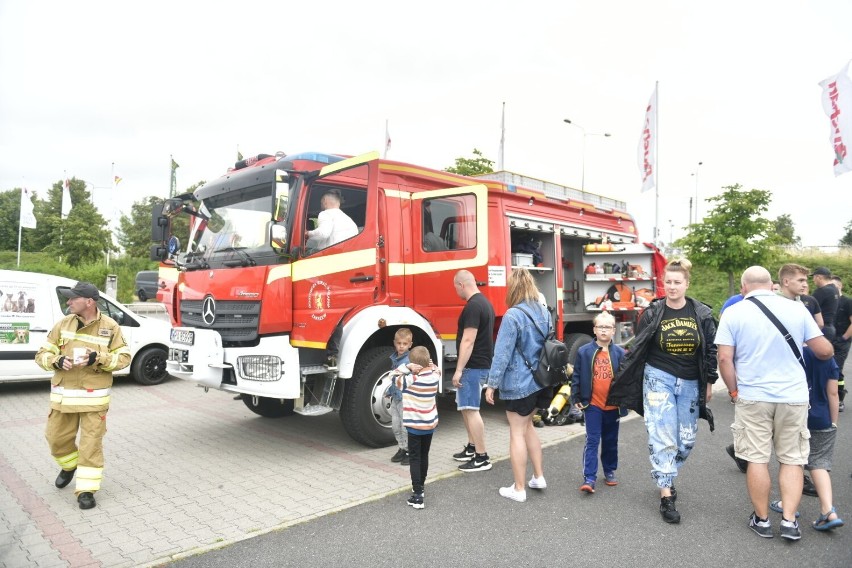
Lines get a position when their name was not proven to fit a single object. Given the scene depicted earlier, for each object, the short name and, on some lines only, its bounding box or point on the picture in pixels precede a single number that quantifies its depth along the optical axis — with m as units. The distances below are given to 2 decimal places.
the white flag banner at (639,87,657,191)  19.78
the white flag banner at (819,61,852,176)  12.99
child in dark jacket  4.48
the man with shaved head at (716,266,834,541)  3.56
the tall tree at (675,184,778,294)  20.97
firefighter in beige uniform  4.26
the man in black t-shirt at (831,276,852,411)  6.87
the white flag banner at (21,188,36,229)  27.44
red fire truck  5.23
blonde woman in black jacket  3.90
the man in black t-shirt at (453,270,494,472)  4.87
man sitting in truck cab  5.45
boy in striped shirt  4.13
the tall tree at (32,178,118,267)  33.66
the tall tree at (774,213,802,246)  63.41
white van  8.08
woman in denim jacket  4.25
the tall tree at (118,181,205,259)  45.31
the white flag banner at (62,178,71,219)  29.62
